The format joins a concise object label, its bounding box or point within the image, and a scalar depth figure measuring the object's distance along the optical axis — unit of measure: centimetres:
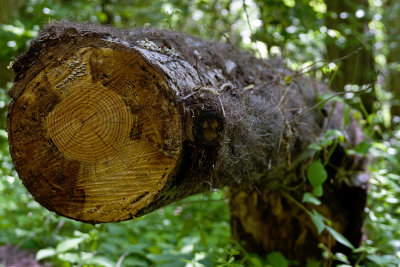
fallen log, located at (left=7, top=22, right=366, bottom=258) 133
